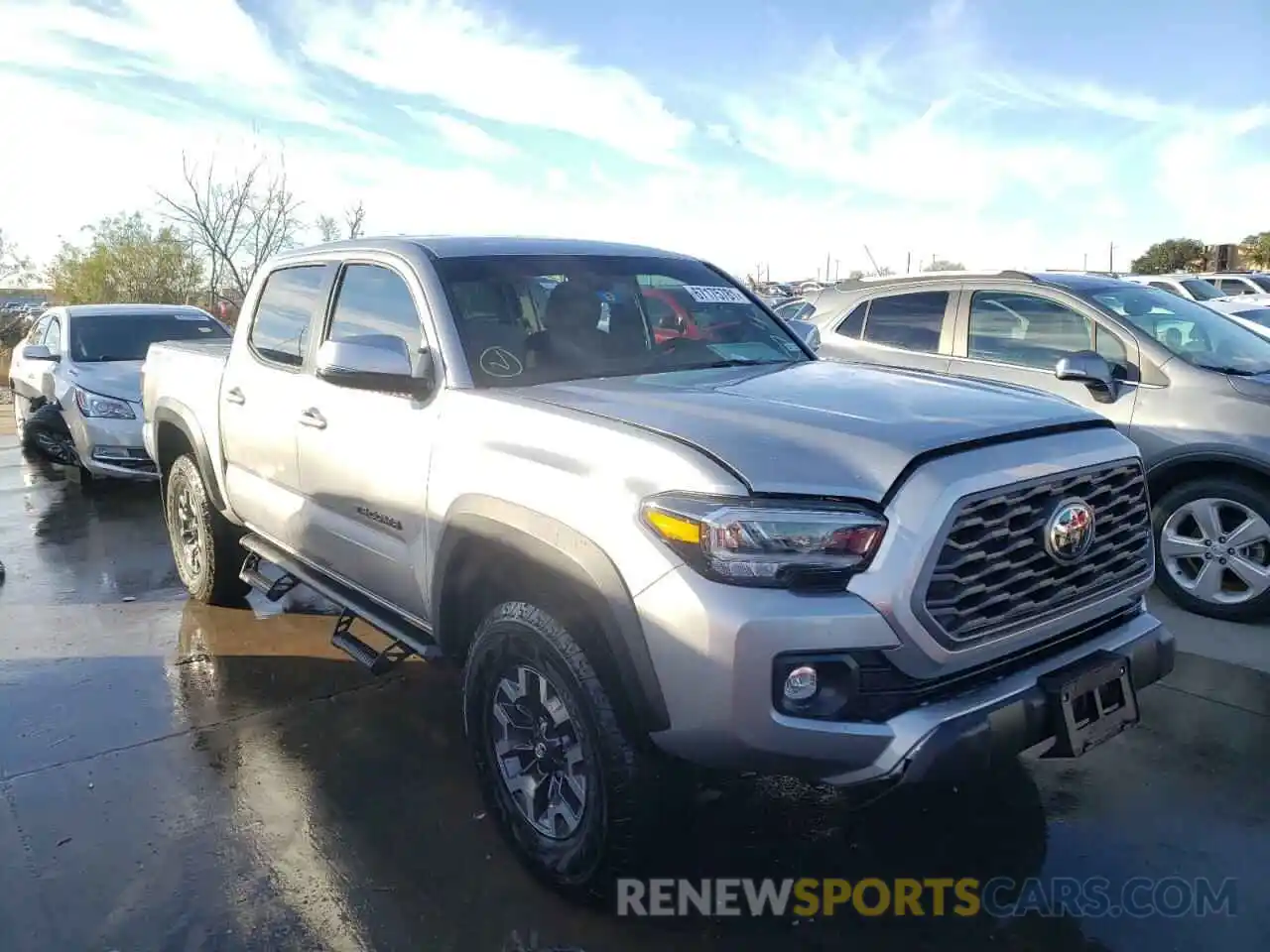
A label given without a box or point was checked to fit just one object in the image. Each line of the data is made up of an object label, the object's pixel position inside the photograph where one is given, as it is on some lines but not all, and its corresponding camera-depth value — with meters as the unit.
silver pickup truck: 2.31
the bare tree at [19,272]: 25.12
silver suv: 4.90
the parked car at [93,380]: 8.36
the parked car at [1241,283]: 24.51
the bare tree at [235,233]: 23.44
